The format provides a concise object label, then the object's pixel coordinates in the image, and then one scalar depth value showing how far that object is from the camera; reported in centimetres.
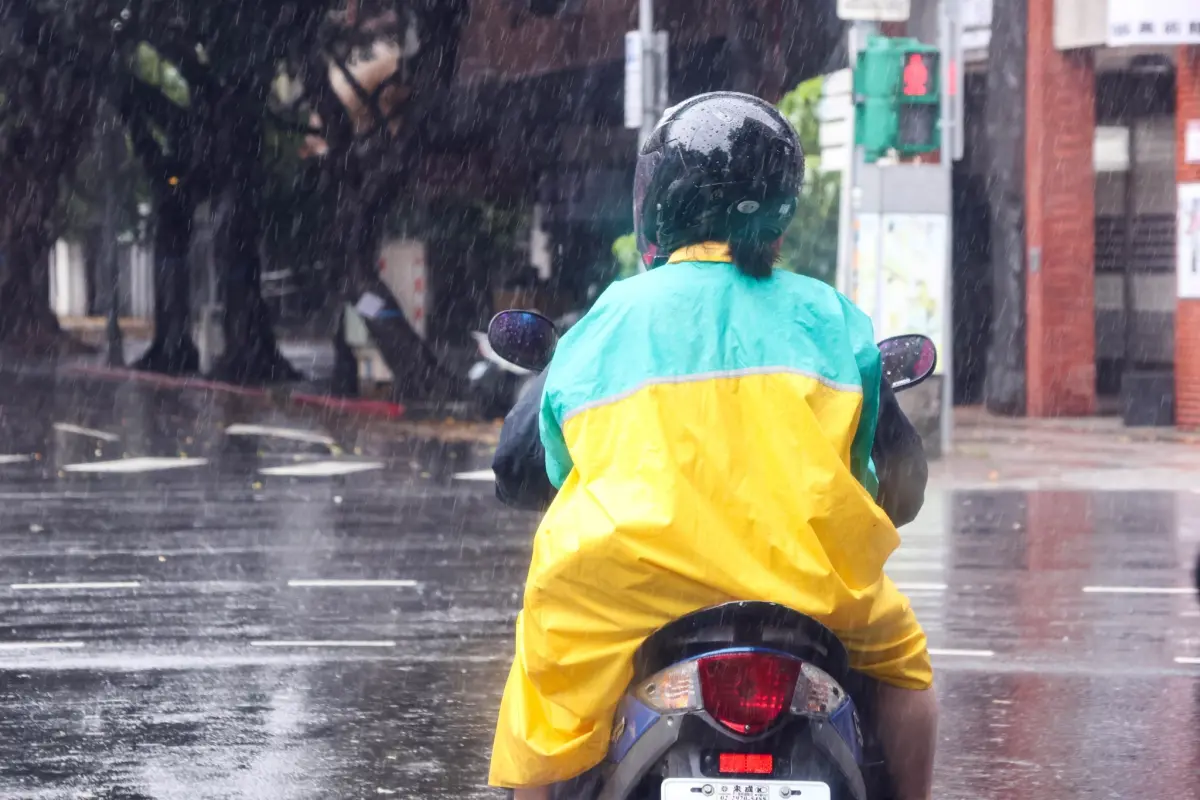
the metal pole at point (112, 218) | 3497
